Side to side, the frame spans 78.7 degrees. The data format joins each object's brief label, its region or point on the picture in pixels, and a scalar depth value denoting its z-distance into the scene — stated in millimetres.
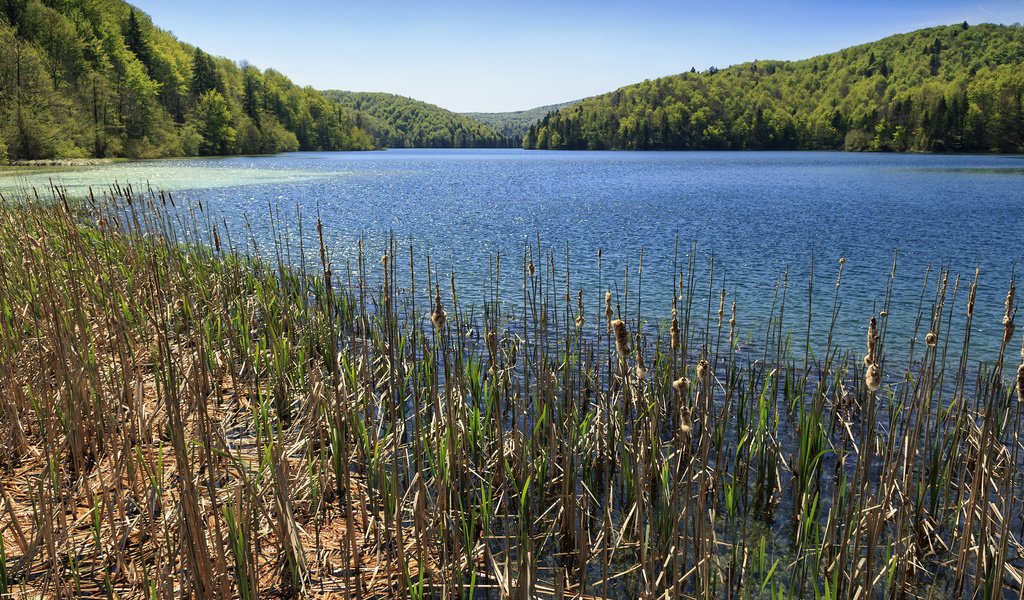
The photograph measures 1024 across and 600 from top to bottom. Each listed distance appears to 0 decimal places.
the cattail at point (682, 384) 2232
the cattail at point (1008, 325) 2983
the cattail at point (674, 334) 2883
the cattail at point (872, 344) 2662
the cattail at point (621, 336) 2107
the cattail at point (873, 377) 2451
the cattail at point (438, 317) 2994
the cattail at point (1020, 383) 2523
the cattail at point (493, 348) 3286
